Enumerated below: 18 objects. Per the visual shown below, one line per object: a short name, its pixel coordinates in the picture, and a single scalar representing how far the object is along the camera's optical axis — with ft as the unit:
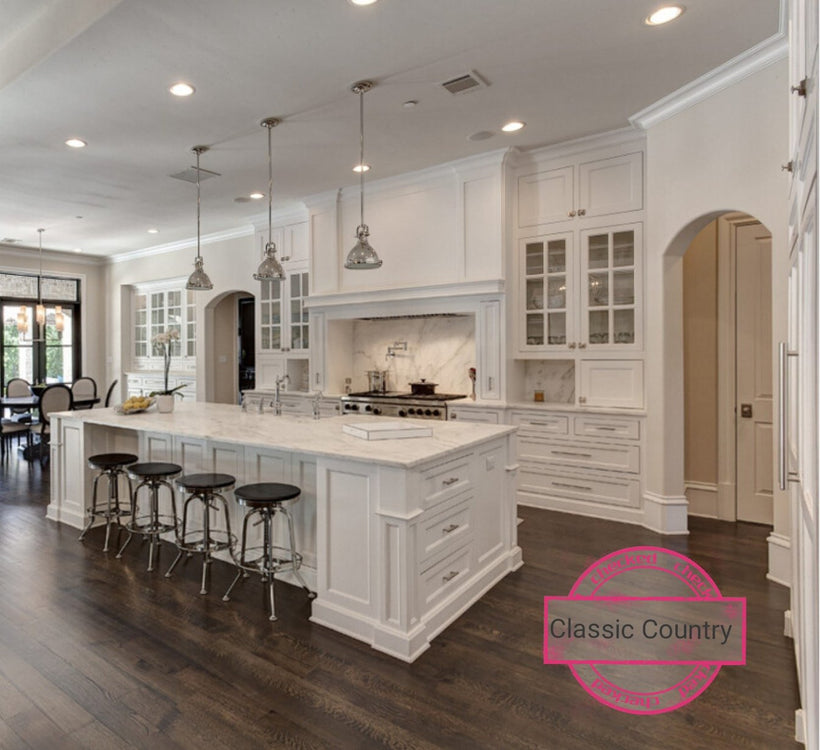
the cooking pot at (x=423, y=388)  17.71
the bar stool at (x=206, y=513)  10.28
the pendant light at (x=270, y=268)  12.45
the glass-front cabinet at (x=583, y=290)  14.24
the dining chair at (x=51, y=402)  20.63
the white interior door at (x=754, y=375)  13.42
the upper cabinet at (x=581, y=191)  14.08
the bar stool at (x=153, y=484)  11.40
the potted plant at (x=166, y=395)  14.14
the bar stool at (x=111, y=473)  12.45
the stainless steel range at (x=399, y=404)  16.24
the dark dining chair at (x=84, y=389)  25.55
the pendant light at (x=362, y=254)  10.89
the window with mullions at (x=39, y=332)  27.58
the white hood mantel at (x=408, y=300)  15.83
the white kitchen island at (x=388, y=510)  8.00
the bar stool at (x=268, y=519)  9.21
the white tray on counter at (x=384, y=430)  9.61
